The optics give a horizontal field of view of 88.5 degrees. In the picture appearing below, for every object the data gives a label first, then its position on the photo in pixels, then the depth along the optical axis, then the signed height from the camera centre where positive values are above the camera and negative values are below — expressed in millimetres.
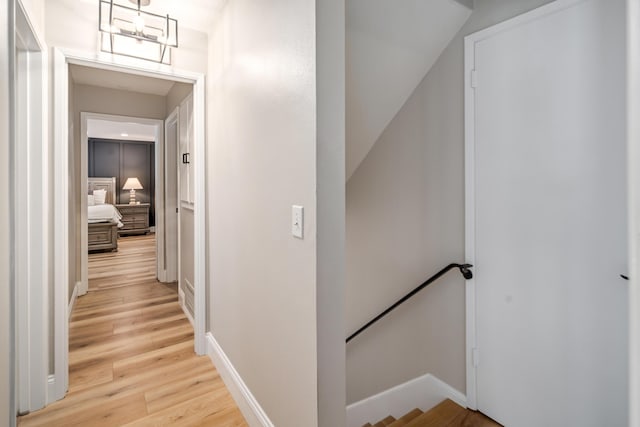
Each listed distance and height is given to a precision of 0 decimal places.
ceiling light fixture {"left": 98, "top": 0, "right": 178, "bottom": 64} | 2057 +1147
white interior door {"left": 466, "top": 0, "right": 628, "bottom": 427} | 1426 -27
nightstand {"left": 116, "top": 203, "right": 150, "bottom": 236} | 8234 -206
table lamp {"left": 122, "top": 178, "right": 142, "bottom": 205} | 8564 +606
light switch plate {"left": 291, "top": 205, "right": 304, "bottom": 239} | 1230 -39
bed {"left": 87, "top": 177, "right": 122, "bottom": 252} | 6109 -325
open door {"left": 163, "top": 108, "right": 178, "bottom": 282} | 4047 +114
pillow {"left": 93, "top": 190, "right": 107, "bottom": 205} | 7879 +315
